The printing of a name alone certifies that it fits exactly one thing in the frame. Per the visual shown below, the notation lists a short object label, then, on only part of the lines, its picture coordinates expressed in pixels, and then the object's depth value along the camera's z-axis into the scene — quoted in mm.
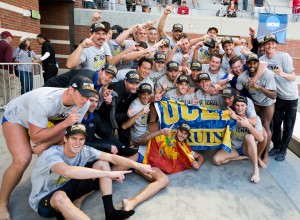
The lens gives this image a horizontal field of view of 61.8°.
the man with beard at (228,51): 5306
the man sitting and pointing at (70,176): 2582
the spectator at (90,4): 15386
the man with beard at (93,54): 3965
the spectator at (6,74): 6705
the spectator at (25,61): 7130
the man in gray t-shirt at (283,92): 4633
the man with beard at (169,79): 4664
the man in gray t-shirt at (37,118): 2742
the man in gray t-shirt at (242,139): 4191
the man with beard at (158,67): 4691
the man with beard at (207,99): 4773
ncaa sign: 13156
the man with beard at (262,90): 4383
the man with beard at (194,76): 4773
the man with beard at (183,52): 5281
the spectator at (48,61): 8547
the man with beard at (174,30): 5660
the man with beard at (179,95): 4594
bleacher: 16266
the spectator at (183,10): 15742
